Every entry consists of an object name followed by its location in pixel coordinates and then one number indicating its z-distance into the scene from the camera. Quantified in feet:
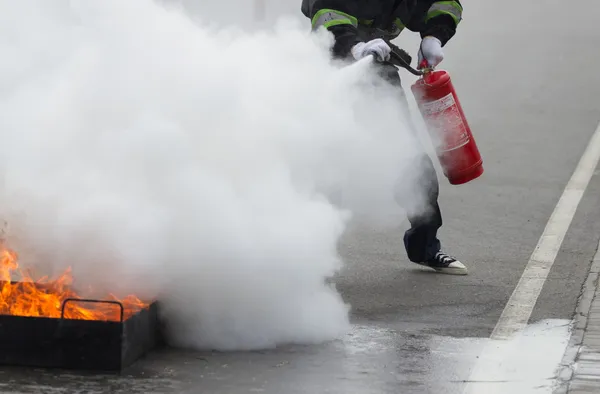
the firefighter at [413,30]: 41.64
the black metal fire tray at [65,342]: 30.57
